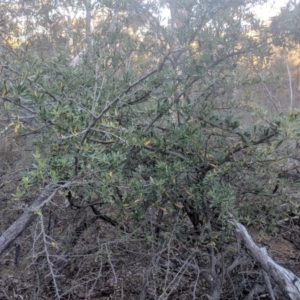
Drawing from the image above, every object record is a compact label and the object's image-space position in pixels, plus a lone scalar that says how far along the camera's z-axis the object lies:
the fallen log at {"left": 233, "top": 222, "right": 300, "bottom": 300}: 2.37
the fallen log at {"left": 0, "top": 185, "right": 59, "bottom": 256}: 2.24
